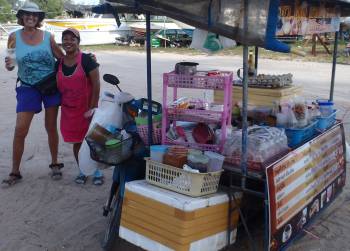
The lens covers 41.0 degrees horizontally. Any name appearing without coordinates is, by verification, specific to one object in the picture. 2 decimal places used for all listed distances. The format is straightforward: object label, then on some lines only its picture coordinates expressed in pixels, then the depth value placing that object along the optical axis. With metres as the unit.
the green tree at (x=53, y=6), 46.38
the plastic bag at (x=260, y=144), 3.16
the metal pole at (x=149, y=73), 3.26
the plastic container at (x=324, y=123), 4.00
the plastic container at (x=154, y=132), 3.48
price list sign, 3.03
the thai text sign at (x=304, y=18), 3.15
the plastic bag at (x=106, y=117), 3.74
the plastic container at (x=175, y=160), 3.04
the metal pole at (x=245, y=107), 2.69
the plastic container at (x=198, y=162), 2.99
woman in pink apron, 4.53
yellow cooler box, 2.86
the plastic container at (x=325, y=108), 4.21
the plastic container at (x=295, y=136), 3.56
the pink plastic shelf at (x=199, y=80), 3.14
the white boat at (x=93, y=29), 28.22
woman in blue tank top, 4.61
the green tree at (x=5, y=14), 45.66
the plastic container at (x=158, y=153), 3.15
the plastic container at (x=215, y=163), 3.07
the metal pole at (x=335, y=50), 4.54
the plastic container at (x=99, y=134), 3.46
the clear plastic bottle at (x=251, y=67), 4.55
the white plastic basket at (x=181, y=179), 2.93
